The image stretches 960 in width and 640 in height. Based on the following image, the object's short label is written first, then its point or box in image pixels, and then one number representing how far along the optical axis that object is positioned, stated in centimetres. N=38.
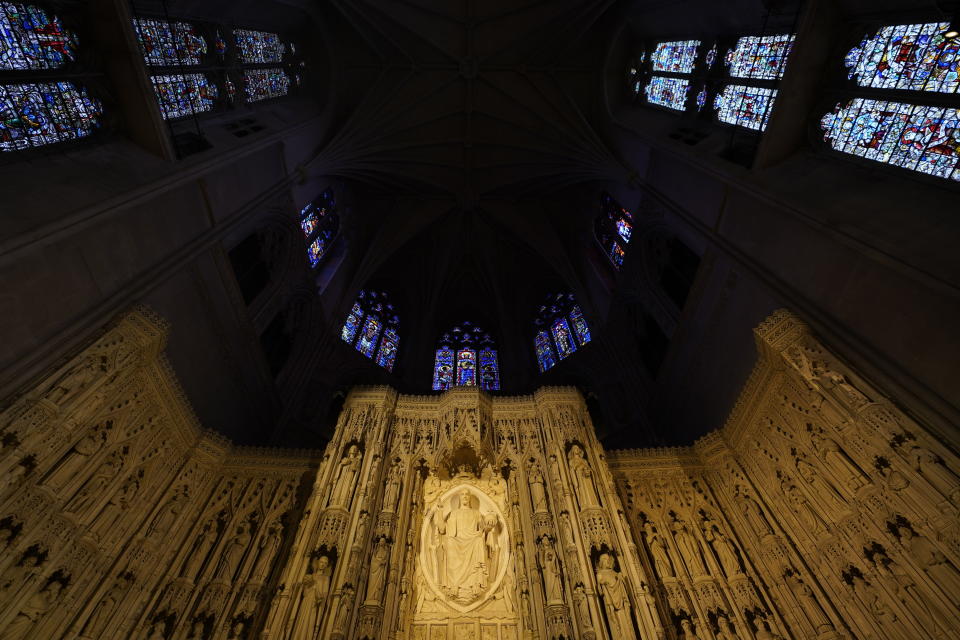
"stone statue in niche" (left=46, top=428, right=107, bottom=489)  534
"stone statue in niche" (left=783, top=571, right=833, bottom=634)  553
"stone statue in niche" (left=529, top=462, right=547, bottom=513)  700
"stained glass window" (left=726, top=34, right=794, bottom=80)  927
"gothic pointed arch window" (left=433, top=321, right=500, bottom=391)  1669
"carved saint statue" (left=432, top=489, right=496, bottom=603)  622
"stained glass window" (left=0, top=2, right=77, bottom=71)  661
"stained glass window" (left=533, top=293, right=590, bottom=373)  1669
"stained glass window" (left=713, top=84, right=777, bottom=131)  937
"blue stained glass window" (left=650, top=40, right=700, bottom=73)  1209
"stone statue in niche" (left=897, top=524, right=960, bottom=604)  443
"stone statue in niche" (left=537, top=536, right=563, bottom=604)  587
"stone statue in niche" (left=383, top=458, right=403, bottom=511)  696
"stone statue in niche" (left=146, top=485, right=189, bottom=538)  644
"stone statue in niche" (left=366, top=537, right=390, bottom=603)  579
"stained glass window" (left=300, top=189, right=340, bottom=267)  1464
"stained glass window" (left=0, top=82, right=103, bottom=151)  647
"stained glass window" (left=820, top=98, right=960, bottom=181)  633
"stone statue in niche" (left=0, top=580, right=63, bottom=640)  465
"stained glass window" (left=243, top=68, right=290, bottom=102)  1182
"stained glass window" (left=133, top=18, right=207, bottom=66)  886
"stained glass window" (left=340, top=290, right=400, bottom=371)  1647
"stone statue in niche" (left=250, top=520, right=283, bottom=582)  657
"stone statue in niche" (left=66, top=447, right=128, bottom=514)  557
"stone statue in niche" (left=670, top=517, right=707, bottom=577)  668
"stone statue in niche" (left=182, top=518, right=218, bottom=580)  638
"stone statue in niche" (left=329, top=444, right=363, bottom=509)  688
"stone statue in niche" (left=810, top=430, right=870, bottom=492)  554
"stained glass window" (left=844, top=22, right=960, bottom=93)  646
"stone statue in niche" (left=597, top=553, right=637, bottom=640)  544
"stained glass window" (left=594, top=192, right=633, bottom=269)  1502
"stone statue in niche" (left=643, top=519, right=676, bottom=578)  669
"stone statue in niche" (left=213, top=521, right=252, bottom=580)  653
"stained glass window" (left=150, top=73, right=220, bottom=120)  893
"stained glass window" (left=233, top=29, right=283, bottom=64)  1173
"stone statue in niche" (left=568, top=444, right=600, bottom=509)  693
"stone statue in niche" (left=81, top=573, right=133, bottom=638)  525
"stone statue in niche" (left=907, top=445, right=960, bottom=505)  439
